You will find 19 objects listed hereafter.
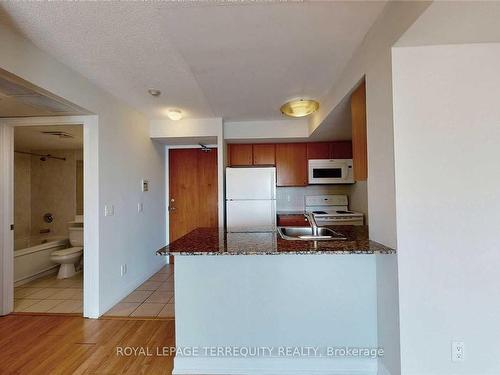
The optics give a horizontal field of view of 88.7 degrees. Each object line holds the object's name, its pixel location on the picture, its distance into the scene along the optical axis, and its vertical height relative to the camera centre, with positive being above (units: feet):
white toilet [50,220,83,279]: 11.85 -2.96
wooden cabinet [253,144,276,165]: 13.10 +1.88
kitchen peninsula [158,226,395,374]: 5.57 -2.60
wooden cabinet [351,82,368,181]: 6.03 +1.38
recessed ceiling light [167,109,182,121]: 10.27 +3.20
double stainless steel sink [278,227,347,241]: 6.56 -1.17
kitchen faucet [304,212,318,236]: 6.39 -0.82
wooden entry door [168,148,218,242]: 14.03 +0.20
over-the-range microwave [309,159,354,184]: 12.60 +0.98
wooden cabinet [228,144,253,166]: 13.16 +1.92
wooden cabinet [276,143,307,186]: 13.08 +1.46
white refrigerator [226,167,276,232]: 11.05 -0.22
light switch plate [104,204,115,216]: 8.53 -0.55
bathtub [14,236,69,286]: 11.19 -3.06
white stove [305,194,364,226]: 13.38 -0.69
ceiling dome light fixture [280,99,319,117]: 7.69 +2.58
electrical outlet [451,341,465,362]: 4.40 -2.78
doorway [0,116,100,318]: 8.15 -0.40
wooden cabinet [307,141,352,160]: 13.01 +2.08
